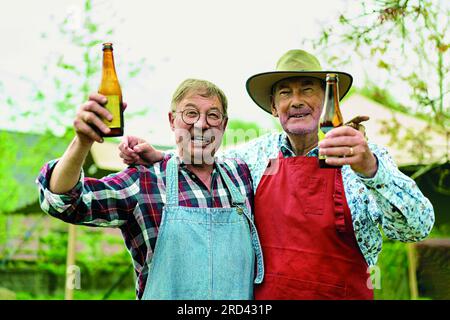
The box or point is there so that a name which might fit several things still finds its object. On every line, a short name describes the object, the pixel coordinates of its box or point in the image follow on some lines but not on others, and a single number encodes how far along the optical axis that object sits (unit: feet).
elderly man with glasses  6.70
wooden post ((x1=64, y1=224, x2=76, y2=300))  21.70
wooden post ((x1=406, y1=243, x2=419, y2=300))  23.66
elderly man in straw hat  7.11
